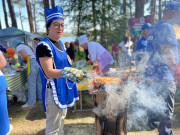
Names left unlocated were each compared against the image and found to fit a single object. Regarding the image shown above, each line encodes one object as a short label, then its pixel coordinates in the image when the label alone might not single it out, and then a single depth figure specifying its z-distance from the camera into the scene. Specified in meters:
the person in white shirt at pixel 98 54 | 3.82
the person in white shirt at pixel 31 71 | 4.27
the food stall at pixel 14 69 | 3.86
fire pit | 2.16
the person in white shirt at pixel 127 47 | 7.85
